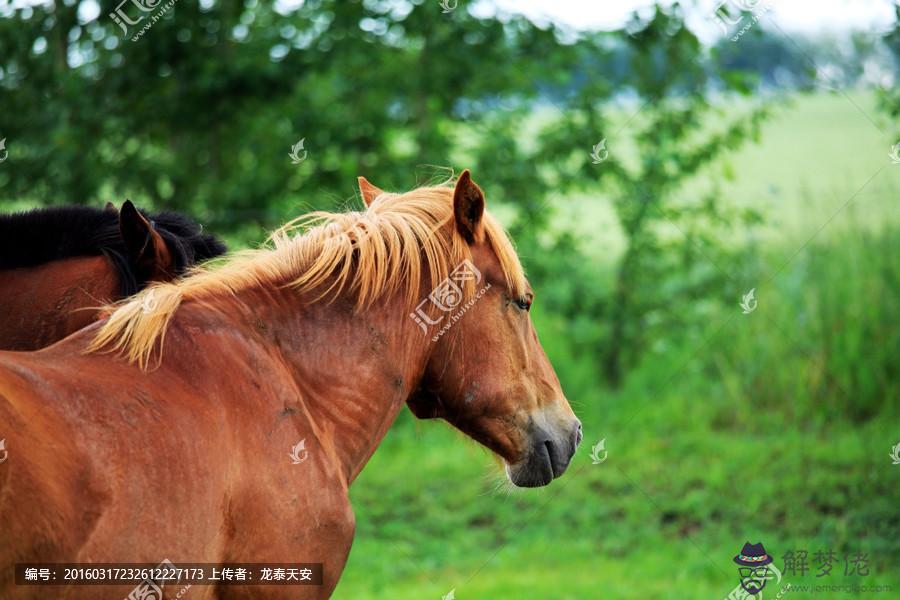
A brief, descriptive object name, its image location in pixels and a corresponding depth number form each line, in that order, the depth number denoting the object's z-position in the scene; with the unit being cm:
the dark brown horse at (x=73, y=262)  709
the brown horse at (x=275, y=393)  465
